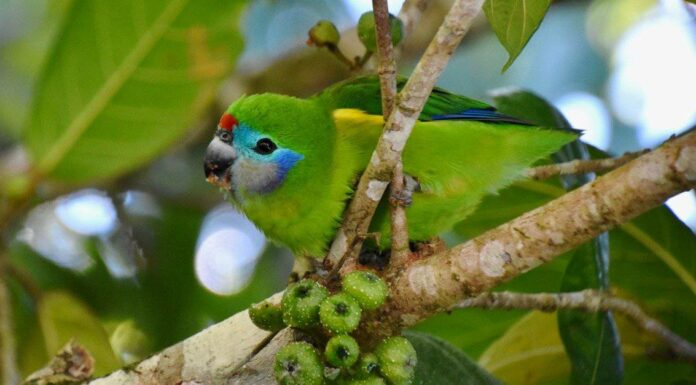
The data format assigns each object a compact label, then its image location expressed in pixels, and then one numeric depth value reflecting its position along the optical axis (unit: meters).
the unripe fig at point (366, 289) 3.57
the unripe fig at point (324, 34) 4.77
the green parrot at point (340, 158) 4.96
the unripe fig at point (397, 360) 3.54
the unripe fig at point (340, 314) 3.50
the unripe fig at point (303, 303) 3.63
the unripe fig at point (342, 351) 3.48
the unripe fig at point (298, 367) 3.52
